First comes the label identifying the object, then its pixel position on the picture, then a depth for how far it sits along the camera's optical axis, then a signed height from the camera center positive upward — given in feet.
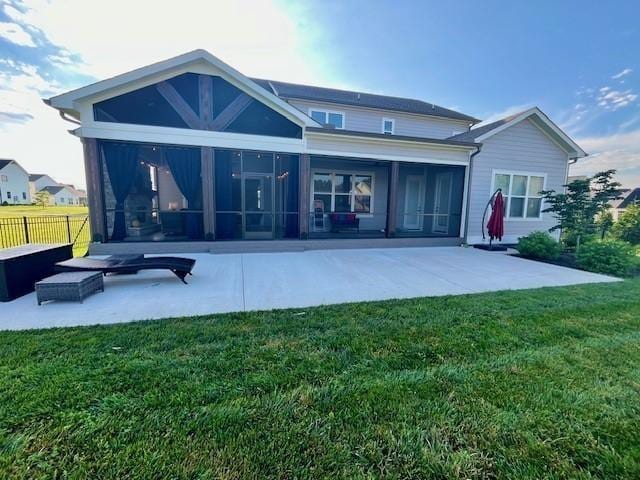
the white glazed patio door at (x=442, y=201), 40.65 +0.85
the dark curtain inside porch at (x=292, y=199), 31.04 +0.54
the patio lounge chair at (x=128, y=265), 16.24 -3.74
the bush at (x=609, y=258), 23.79 -4.01
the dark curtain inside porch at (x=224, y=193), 29.09 +0.97
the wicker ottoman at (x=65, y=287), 13.94 -4.24
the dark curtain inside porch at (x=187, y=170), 27.55 +3.02
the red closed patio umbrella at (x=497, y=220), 33.01 -1.33
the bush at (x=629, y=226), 45.65 -2.50
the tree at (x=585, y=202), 28.32 +0.79
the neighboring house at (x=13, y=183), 171.12 +9.18
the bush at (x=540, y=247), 28.84 -3.74
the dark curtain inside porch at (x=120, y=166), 25.91 +3.10
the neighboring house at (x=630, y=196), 108.17 +5.41
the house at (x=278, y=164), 25.81 +4.67
